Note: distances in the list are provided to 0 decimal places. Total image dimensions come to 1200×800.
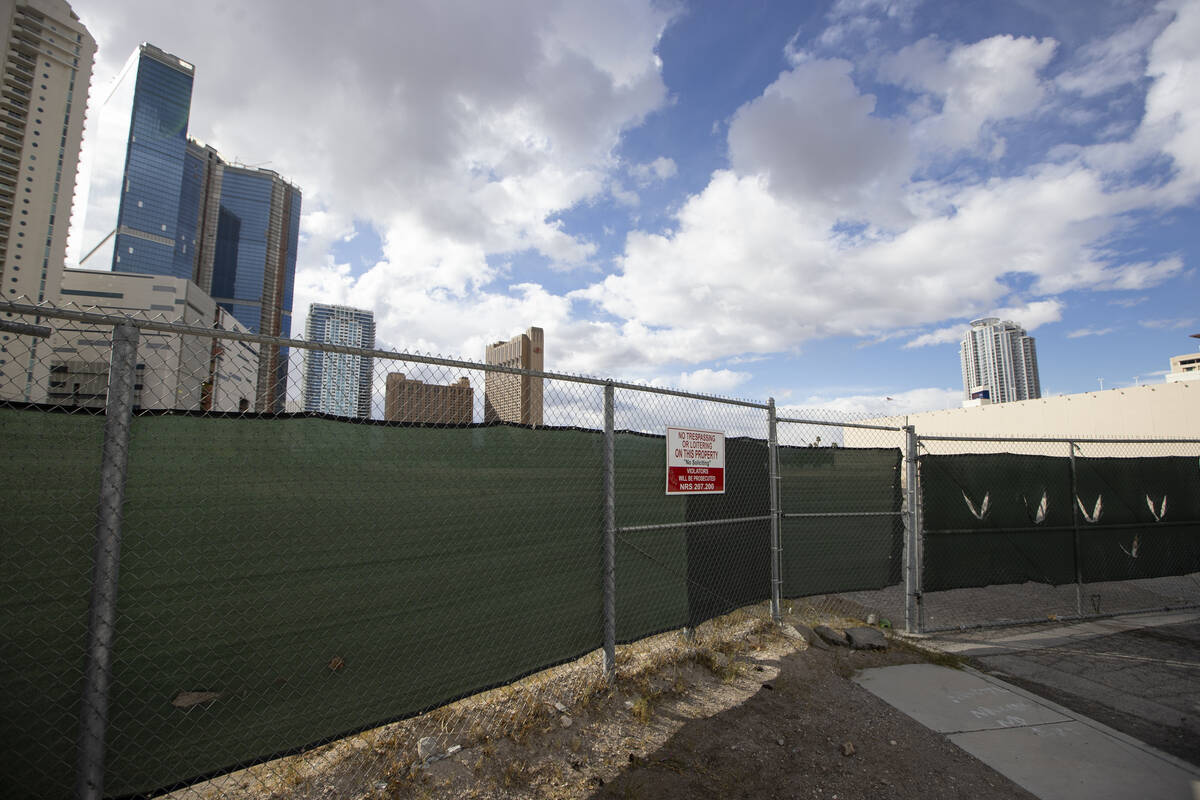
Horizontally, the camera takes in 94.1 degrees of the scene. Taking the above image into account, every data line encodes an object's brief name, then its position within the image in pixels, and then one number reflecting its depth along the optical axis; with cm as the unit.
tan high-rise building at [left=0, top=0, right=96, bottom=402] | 7200
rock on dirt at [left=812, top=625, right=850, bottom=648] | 573
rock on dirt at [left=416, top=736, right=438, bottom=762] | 340
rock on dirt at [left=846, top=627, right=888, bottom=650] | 564
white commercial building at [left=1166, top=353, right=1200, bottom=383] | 13112
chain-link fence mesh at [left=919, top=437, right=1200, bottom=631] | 654
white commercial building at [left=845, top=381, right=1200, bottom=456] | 1781
